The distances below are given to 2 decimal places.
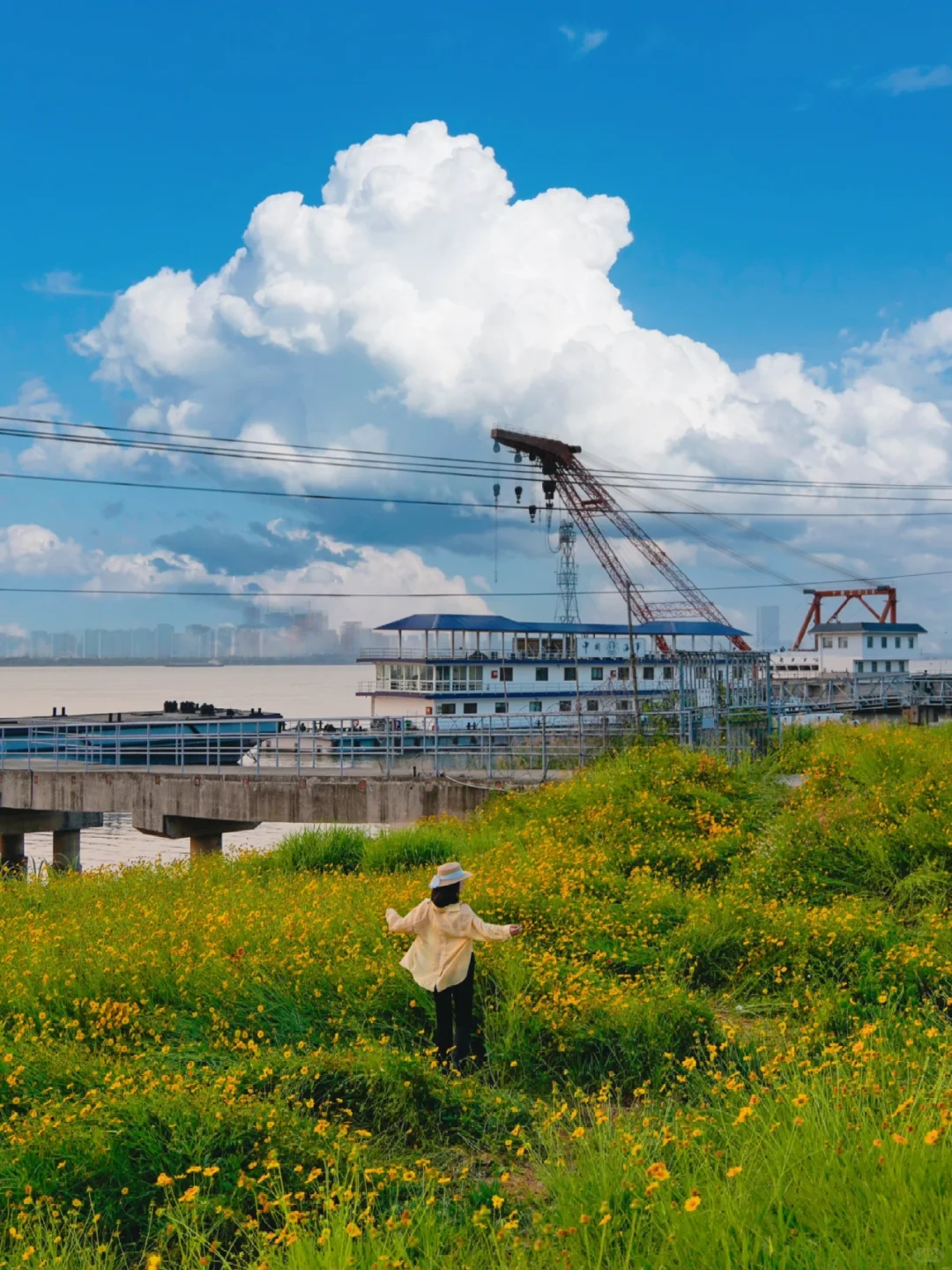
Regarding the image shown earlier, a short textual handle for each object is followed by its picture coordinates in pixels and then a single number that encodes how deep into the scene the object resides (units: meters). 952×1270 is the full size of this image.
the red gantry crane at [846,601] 72.75
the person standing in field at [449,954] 7.69
